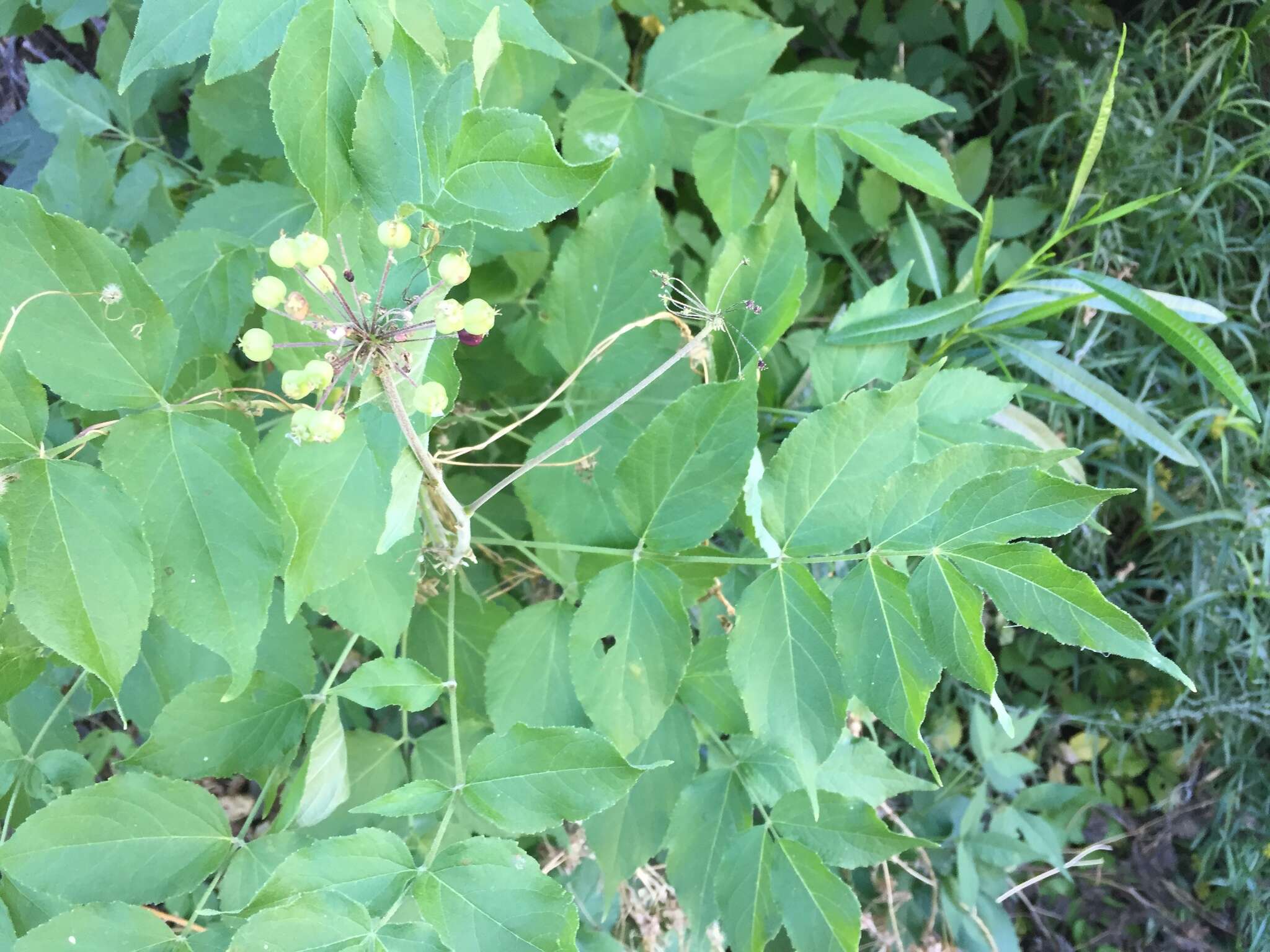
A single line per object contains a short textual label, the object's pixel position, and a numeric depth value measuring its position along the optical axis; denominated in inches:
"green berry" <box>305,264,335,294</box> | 8.6
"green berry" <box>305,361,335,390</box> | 8.2
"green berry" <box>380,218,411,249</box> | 8.5
